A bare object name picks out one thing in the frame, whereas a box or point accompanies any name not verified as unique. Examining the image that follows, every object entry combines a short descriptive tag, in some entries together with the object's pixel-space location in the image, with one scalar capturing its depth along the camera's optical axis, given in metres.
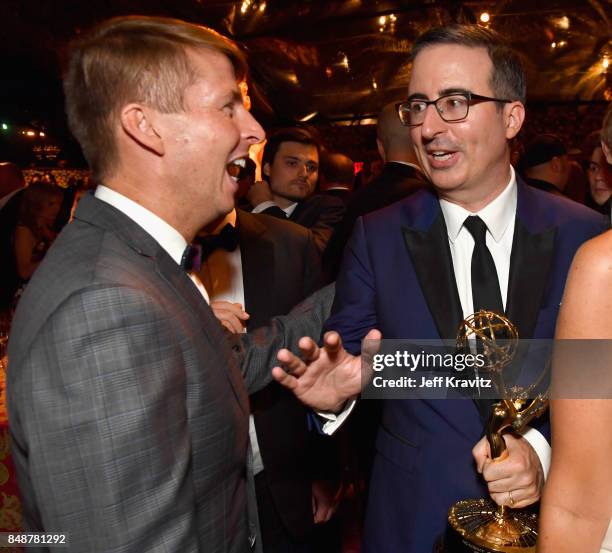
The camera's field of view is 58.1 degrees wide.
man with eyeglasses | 1.48
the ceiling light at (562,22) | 7.82
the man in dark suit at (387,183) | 3.01
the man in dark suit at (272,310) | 1.99
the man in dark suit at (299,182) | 3.68
